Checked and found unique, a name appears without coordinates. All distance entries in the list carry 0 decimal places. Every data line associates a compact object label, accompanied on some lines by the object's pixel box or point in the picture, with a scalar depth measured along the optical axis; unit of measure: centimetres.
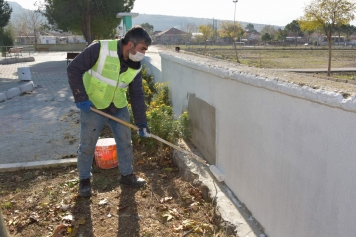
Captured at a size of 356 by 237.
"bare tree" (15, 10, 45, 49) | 6282
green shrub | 433
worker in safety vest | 323
